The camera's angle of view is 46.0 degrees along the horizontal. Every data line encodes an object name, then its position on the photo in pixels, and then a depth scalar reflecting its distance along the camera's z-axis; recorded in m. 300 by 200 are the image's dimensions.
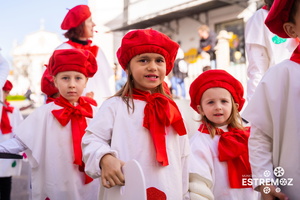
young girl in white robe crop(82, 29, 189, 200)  1.95
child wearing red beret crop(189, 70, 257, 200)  2.31
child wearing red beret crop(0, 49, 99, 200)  2.61
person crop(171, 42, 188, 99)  11.09
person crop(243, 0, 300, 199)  1.57
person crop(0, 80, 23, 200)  3.58
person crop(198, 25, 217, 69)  10.29
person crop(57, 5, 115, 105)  3.92
